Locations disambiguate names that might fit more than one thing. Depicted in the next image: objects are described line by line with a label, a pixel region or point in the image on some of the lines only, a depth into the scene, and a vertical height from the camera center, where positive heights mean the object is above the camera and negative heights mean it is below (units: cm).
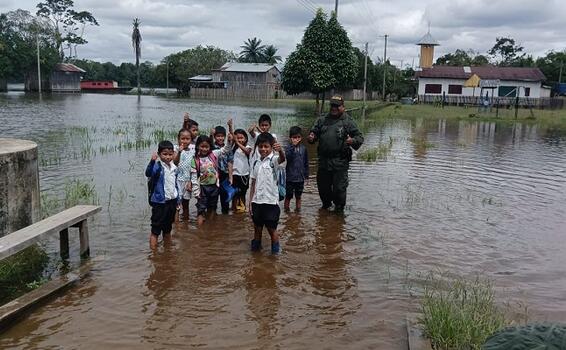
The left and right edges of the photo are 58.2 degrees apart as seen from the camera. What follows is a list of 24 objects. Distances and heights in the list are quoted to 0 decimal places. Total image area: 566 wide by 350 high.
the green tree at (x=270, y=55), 8538 +773
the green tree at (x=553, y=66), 6232 +500
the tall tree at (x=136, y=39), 8269 +973
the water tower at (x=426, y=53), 6512 +652
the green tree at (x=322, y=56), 3226 +291
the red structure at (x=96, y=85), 8394 +215
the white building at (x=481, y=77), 5162 +248
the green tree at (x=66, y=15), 7712 +1282
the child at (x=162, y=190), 628 -111
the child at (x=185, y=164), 739 -94
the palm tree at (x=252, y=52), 8525 +814
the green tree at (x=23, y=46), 6366 +653
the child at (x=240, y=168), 778 -105
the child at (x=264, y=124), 741 -33
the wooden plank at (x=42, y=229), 462 -132
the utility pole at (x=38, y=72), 6431 +324
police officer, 803 -67
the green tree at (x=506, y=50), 7462 +811
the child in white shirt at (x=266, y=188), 603 -102
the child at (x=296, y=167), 819 -107
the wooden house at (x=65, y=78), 7069 +282
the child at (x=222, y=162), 807 -97
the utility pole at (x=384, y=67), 5325 +391
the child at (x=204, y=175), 750 -110
